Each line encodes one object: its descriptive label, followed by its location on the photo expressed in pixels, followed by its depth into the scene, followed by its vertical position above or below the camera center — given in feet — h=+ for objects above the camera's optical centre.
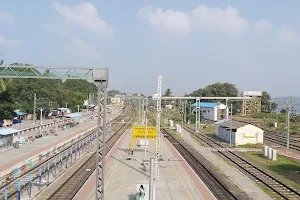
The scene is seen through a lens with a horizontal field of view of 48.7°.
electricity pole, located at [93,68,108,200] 47.34 -2.59
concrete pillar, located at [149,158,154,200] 40.31 -10.60
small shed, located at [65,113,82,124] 218.38 -11.56
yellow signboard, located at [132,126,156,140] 111.48 -11.11
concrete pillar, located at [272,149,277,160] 113.70 -18.41
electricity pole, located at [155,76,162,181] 79.92 -3.74
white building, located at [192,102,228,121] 316.81 -10.35
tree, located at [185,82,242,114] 499.92 +16.15
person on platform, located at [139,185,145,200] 59.72 -16.88
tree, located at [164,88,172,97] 542.16 +13.32
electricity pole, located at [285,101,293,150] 137.60 -1.45
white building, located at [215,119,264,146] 152.27 -15.34
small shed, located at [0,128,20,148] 113.44 -13.53
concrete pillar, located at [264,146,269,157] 118.52 -18.00
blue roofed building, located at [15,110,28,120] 242.17 -12.42
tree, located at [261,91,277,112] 443.61 -2.43
